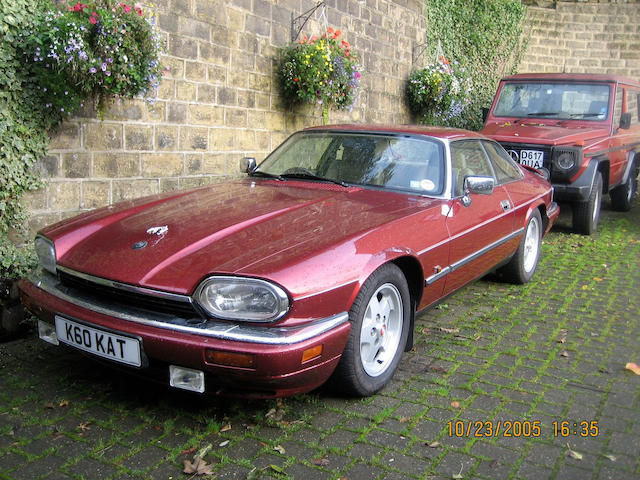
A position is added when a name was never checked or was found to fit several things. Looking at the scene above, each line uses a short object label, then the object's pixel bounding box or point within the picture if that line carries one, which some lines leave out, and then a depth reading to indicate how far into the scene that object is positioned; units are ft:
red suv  23.97
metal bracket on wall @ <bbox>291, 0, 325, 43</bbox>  25.50
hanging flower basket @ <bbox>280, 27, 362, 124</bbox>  24.35
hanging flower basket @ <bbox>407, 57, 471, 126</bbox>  35.50
